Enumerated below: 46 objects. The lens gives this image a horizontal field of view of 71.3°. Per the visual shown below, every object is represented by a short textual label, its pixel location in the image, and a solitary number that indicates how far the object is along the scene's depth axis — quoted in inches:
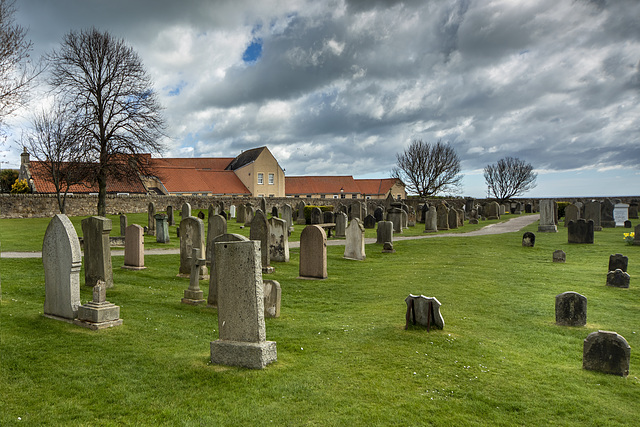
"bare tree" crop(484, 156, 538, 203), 3105.3
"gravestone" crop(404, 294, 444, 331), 290.9
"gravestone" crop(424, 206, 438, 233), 1160.2
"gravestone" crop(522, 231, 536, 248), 800.9
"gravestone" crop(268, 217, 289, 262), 621.6
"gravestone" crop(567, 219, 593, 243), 820.0
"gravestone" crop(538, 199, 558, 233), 1035.3
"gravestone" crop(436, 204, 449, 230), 1219.9
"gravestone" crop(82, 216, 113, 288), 391.5
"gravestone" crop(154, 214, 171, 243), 819.4
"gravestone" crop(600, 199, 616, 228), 1154.4
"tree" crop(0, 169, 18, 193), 2034.7
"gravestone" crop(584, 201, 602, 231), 1091.9
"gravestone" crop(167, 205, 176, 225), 1185.1
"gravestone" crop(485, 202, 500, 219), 1706.7
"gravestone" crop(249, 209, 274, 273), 533.7
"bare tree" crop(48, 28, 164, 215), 1172.5
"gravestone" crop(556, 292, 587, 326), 319.9
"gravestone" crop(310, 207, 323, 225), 1163.4
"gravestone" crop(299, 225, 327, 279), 491.8
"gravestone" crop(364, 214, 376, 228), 1259.8
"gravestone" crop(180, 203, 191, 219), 984.4
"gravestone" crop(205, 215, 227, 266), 536.4
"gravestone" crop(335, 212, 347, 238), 1002.9
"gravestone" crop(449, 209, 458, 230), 1298.0
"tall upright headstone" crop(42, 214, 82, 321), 288.7
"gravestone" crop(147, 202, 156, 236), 962.1
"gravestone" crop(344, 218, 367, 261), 657.0
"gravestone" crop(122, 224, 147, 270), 520.1
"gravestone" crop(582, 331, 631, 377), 227.5
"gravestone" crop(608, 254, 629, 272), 505.0
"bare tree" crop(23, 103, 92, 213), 1144.2
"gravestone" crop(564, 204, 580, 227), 1125.1
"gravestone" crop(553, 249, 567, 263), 634.6
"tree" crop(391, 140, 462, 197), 2679.6
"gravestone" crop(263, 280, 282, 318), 323.9
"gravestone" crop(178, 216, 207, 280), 490.0
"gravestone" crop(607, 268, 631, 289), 457.1
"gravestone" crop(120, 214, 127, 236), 952.4
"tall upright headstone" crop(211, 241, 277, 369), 219.3
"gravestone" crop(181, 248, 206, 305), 360.2
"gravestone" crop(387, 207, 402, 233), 1123.5
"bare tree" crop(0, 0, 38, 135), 705.6
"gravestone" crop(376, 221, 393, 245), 794.2
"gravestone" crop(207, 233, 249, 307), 343.7
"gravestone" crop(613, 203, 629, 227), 1165.7
